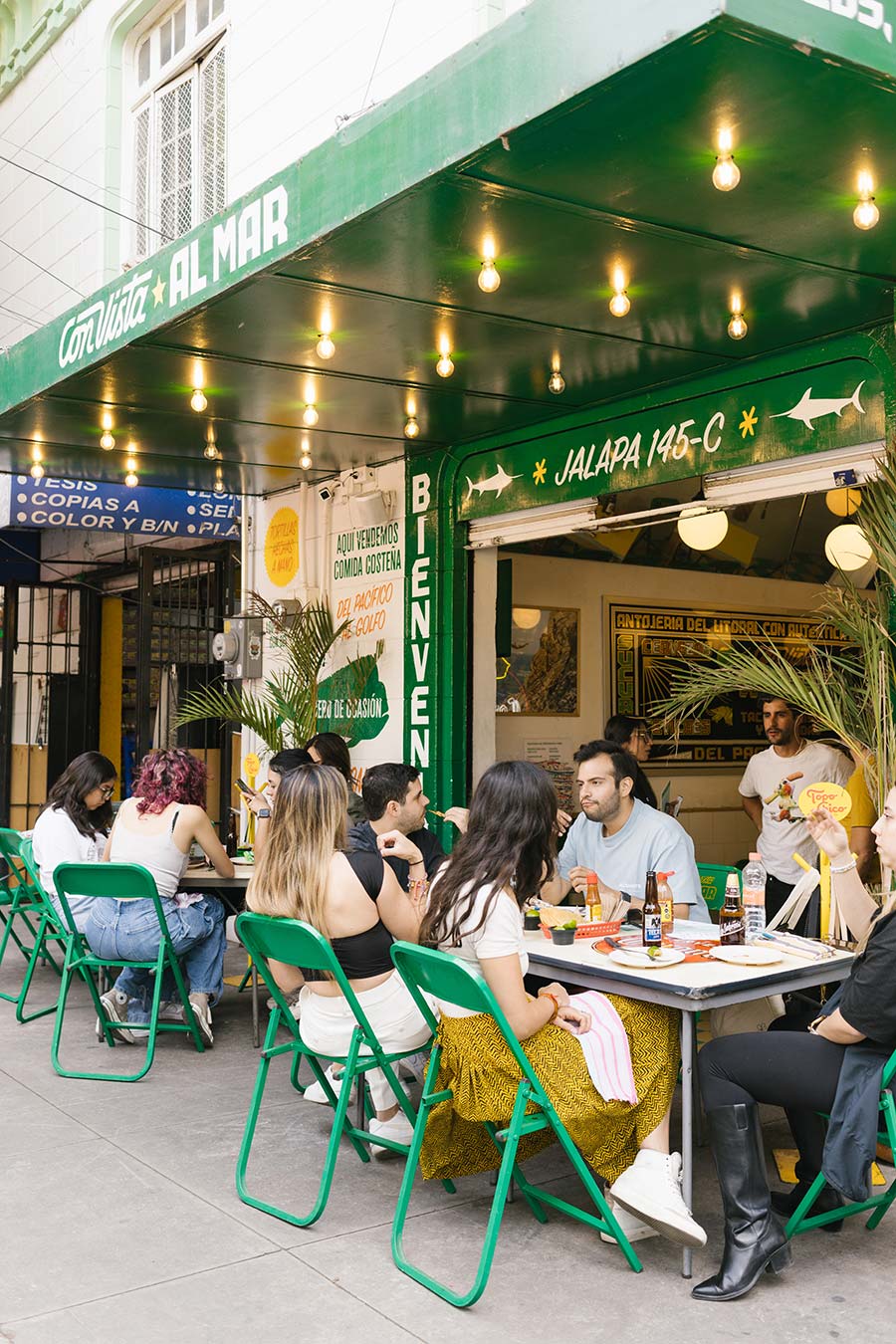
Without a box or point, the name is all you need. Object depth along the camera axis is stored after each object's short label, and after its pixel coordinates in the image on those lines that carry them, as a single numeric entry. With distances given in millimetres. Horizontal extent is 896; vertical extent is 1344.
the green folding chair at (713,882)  5453
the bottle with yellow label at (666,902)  4289
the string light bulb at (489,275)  4344
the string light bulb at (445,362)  5629
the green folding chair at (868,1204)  3225
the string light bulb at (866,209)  3820
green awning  3195
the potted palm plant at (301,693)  8070
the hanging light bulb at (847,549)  6430
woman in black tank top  3941
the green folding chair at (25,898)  6117
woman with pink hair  5598
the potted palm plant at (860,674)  4516
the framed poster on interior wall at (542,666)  8305
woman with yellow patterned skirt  3424
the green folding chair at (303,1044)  3609
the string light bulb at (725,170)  3453
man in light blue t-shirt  4734
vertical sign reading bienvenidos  7500
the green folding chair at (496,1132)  3135
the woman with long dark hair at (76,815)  6320
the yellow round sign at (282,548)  8742
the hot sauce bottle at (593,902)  4465
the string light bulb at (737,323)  4973
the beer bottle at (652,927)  3990
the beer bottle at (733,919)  4090
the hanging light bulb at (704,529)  6570
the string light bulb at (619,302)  4713
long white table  3416
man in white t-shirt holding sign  6105
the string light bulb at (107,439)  7039
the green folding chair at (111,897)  5227
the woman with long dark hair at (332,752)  7031
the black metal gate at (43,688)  11836
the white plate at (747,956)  3740
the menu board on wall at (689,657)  8891
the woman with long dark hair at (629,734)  6680
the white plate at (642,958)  3693
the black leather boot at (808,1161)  3490
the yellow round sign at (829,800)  3960
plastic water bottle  4336
